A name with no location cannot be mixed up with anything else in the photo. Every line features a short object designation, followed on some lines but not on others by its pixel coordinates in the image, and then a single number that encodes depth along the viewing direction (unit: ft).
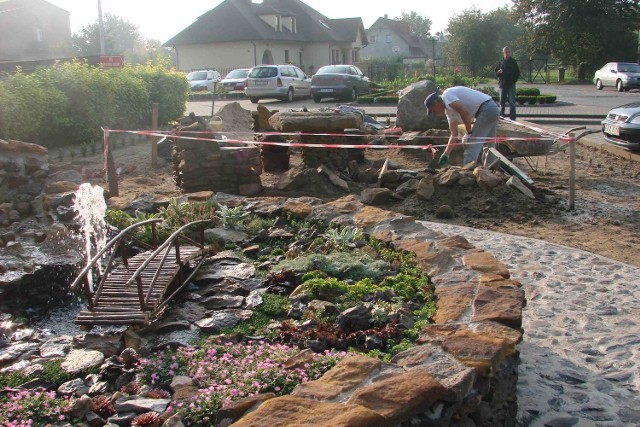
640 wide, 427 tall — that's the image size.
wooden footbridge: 14.20
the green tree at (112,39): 197.88
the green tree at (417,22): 414.62
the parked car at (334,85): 91.81
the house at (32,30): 151.64
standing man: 56.65
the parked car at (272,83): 94.58
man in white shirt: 31.86
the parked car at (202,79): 120.57
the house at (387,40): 272.72
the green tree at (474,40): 170.17
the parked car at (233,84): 117.39
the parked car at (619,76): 108.78
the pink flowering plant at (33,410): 10.21
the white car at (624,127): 43.50
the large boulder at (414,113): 48.03
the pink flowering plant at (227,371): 10.16
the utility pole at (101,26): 104.92
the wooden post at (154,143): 43.10
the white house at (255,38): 161.89
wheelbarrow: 38.58
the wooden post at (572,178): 28.89
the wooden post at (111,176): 33.17
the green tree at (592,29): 143.02
